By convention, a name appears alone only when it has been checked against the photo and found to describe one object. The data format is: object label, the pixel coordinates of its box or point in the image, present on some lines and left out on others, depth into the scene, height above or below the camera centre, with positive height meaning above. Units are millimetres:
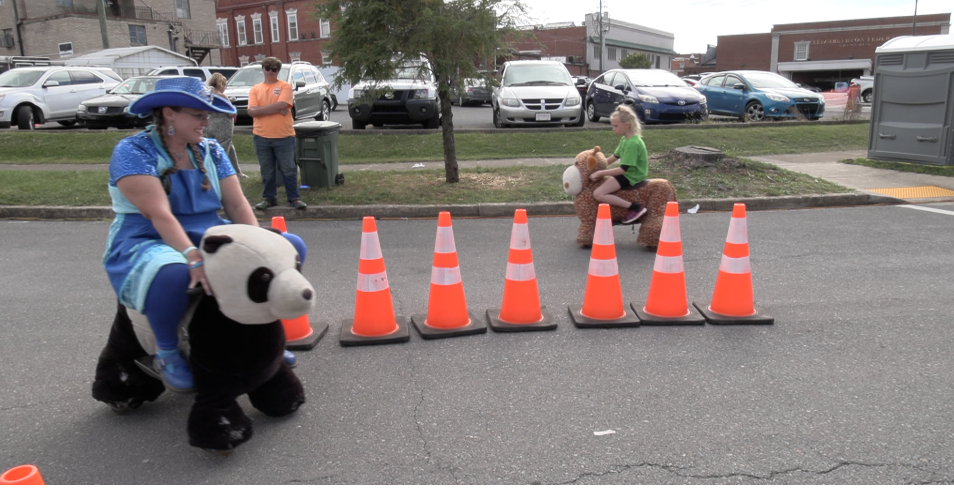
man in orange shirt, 8695 -307
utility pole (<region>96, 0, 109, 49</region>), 29967 +3932
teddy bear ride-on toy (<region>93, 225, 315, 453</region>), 2838 -1049
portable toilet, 11531 -183
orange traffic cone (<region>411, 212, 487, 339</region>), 4680 -1286
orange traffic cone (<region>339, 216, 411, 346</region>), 4547 -1300
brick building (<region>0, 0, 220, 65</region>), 42688 +5292
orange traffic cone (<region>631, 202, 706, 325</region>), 4895 -1263
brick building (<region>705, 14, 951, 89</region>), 57719 +4025
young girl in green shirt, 6906 -651
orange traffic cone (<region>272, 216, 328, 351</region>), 4492 -1487
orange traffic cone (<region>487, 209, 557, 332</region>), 4812 -1292
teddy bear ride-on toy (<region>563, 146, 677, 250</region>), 7066 -978
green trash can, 10125 -681
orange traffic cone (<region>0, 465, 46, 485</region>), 2168 -1125
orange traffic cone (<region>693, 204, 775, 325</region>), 4867 -1293
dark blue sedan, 16172 +15
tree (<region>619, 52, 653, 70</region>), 55688 +2878
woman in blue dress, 3037 -464
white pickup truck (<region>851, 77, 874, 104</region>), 33188 +168
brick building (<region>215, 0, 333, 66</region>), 54000 +5892
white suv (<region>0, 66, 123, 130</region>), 17156 +460
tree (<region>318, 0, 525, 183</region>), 9117 +892
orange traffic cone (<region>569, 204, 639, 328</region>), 4855 -1279
